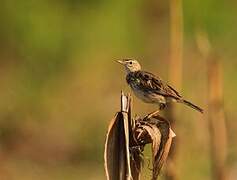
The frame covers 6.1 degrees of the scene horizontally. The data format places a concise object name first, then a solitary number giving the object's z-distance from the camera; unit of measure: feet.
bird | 33.12
